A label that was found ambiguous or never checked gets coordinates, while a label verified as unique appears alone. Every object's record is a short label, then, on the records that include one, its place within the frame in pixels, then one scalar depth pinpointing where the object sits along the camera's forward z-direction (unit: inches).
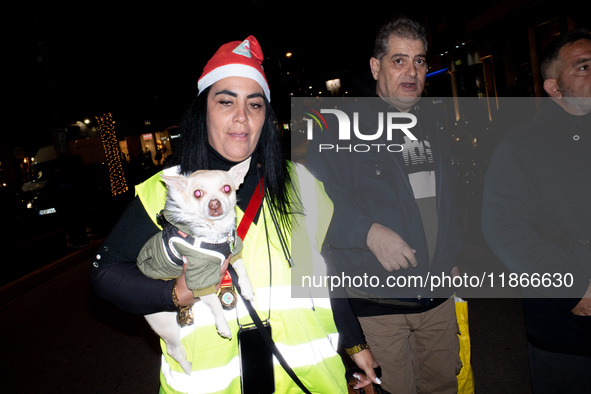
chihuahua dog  55.9
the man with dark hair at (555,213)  73.5
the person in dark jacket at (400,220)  85.1
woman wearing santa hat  57.2
